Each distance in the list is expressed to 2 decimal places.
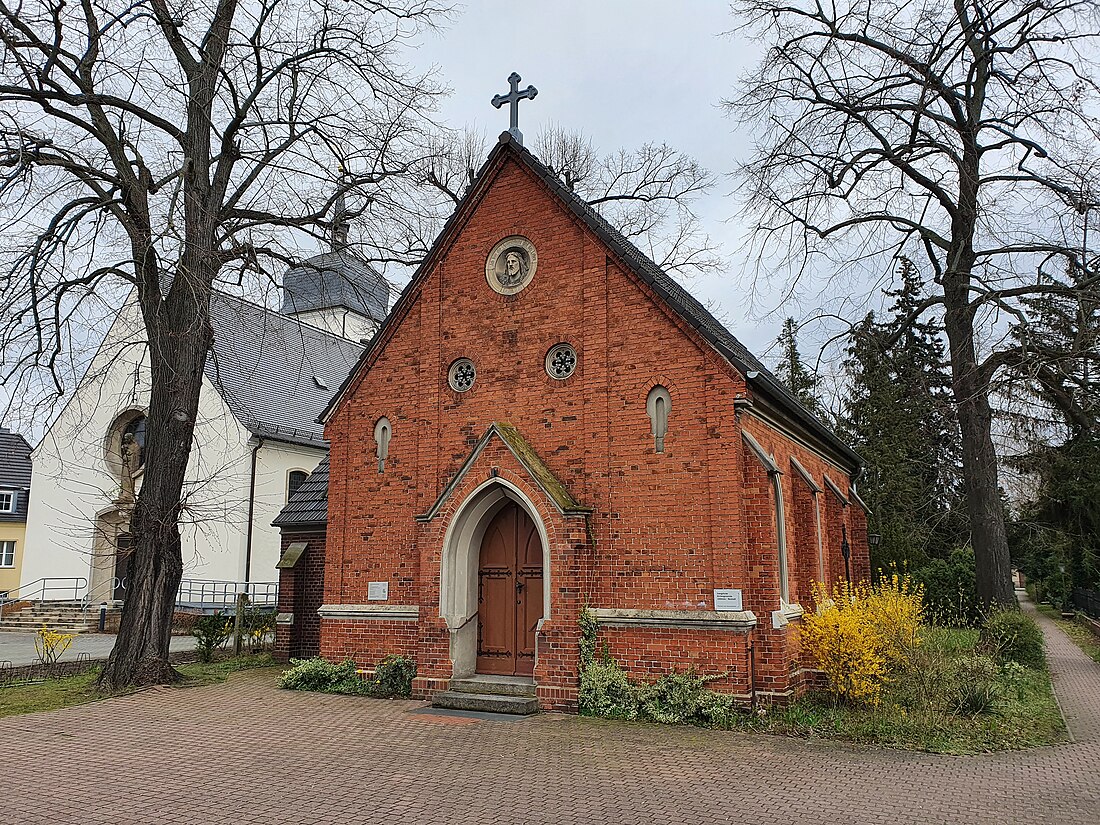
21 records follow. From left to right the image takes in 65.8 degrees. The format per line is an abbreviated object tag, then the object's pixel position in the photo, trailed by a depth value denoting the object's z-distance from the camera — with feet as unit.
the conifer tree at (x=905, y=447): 91.15
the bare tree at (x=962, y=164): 53.52
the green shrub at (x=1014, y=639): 52.34
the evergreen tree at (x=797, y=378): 121.90
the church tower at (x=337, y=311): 147.23
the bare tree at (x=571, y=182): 79.00
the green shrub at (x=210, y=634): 58.23
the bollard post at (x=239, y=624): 62.49
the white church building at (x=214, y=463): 94.43
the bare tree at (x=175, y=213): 42.57
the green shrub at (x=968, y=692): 36.42
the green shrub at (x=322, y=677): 45.21
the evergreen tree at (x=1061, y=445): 42.37
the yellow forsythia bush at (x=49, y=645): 53.93
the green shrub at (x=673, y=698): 35.96
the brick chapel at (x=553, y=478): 37.86
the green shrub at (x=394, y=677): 43.65
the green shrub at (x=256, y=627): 64.54
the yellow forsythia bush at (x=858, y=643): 37.17
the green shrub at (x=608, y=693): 37.22
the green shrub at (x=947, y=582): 83.51
